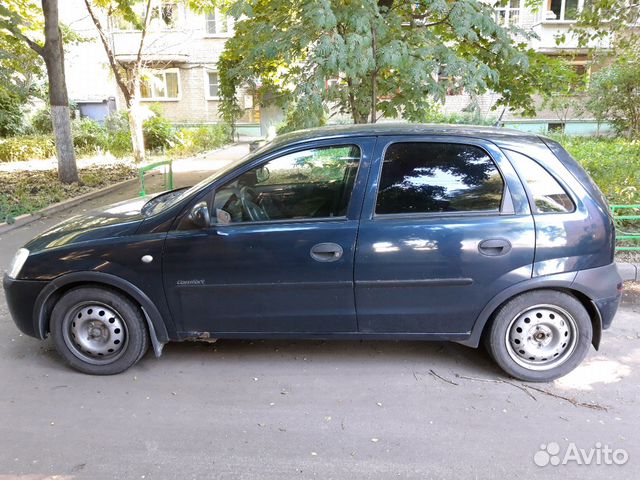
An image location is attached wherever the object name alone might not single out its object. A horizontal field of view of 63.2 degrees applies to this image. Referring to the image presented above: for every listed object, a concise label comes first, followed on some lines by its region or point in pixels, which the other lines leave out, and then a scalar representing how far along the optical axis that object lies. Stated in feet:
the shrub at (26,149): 50.43
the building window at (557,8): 71.95
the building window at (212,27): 81.82
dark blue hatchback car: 10.89
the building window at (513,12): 65.17
